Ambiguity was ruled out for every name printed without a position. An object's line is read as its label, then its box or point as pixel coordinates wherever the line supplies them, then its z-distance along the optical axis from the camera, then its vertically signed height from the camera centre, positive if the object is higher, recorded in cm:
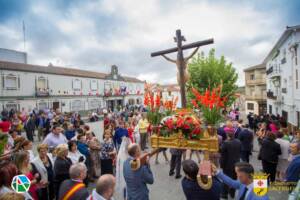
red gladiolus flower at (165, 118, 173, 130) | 314 -37
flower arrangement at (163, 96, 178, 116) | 353 -8
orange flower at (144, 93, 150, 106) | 348 +1
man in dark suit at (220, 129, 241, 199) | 483 -138
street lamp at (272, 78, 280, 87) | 2197 +186
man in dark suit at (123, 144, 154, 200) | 335 -133
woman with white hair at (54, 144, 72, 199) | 431 -139
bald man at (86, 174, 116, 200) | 252 -114
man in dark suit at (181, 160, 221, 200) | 260 -118
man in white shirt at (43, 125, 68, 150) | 625 -115
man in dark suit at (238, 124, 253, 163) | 671 -146
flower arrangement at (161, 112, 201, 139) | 298 -39
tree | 1777 +255
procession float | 290 -41
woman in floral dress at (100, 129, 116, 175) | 607 -165
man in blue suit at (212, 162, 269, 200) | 258 -105
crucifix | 454 +95
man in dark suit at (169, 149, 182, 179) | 620 -199
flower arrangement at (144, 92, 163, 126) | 348 -10
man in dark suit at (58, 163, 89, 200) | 279 -124
